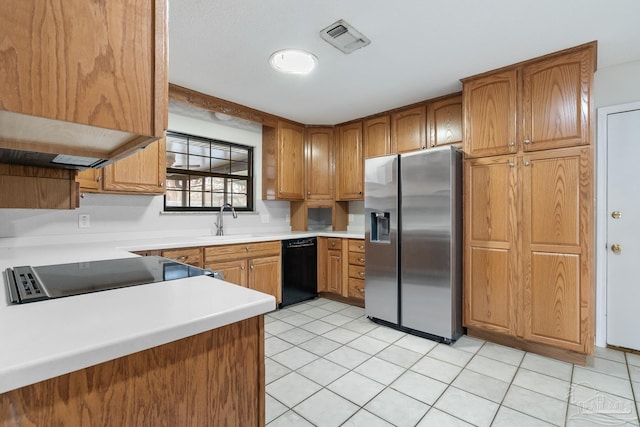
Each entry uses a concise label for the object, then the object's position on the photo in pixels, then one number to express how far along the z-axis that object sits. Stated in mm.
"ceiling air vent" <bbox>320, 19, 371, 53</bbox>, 1993
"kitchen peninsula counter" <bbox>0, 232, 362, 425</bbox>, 532
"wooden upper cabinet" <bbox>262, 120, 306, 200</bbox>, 3826
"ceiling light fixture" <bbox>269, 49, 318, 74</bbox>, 2331
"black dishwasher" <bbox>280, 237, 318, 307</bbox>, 3500
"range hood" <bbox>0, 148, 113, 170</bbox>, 1136
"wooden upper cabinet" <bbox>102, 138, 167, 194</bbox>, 2500
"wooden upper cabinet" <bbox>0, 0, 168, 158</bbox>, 541
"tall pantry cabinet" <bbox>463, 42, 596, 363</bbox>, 2209
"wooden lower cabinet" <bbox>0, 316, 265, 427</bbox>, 555
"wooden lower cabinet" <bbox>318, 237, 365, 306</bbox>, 3527
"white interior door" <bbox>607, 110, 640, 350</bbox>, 2439
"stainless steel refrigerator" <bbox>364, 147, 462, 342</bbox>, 2617
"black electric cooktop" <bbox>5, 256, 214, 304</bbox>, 922
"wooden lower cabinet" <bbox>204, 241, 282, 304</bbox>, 2859
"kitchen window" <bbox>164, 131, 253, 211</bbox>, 3256
